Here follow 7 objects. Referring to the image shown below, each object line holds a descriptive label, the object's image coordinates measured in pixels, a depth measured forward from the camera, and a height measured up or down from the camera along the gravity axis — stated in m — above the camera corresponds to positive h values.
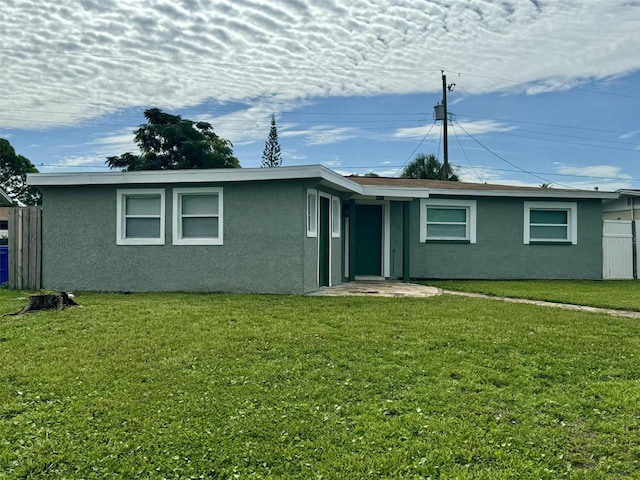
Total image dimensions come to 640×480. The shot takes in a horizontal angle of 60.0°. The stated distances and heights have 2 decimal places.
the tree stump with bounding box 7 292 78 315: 8.48 -1.01
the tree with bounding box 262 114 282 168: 47.03 +7.48
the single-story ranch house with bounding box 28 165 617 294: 11.04 +0.21
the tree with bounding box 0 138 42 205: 38.59 +4.72
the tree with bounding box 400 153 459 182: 29.31 +3.78
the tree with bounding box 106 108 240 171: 37.03 +6.14
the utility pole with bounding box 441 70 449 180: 29.29 +6.23
